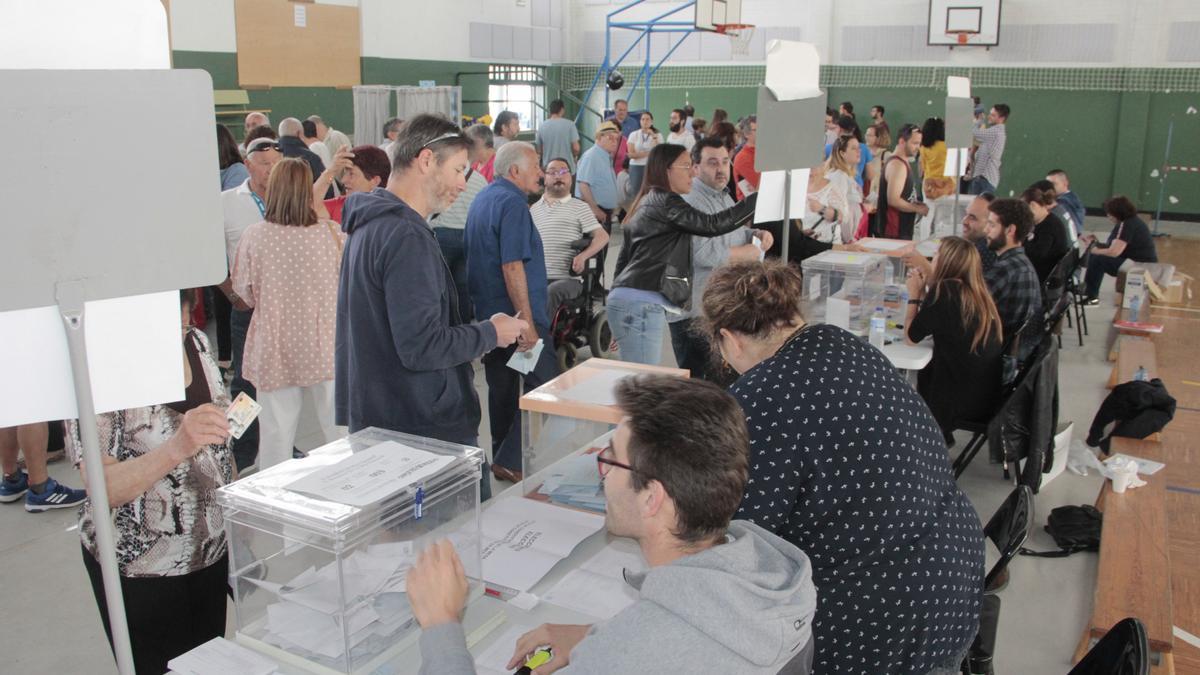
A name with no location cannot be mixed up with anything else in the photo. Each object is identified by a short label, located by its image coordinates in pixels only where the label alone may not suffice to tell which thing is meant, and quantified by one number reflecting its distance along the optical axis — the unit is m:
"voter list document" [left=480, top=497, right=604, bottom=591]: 2.12
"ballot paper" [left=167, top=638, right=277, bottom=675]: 1.73
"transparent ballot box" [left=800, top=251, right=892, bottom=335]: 4.54
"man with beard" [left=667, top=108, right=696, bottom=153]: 11.66
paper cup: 3.87
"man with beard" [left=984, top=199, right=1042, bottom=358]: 4.97
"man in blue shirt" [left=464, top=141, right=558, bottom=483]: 3.88
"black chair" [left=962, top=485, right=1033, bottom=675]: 2.54
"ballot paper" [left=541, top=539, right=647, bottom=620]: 2.01
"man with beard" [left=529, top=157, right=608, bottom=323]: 5.35
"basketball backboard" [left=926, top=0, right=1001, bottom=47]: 13.77
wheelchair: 5.64
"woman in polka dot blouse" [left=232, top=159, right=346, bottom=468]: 3.62
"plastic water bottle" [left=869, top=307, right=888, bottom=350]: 4.30
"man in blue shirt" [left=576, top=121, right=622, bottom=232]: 8.27
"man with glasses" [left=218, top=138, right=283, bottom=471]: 4.27
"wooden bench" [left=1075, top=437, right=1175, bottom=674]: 2.92
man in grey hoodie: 1.27
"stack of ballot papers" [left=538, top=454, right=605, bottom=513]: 2.48
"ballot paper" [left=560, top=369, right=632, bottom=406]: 2.47
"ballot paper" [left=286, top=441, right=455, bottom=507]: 1.70
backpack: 3.91
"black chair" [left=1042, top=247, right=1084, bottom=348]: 5.90
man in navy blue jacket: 2.55
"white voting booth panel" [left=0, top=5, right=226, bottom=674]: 1.19
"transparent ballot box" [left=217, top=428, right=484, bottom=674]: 1.69
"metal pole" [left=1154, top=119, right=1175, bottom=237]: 13.04
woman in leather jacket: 4.20
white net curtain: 12.56
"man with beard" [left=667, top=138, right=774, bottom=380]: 4.54
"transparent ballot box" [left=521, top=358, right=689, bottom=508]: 2.44
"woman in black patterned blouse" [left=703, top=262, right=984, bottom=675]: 1.83
